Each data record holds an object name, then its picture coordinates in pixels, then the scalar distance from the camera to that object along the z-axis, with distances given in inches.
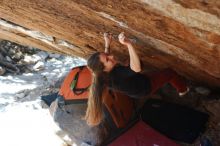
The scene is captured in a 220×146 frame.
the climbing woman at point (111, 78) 152.6
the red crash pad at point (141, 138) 170.4
